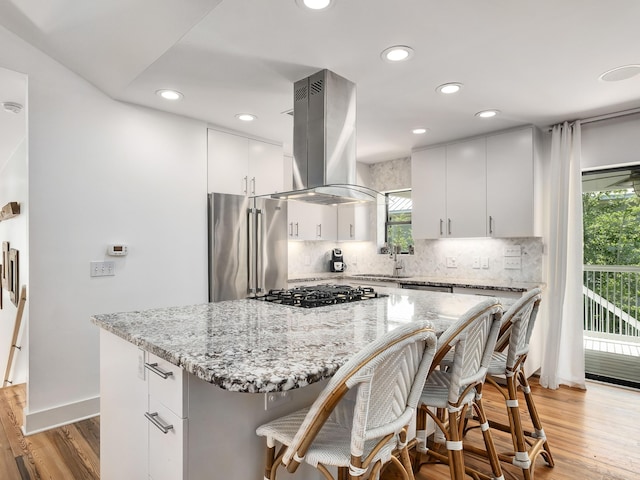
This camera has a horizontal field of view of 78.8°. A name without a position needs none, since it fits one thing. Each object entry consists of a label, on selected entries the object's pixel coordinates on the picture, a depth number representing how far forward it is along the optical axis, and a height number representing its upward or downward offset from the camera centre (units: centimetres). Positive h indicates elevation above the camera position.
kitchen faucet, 482 -27
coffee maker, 523 -30
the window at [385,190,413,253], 503 +23
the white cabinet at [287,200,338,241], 449 +22
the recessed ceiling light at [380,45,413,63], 219 +108
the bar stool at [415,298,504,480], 141 -56
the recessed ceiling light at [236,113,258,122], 331 +107
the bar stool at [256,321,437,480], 98 -50
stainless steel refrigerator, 356 -6
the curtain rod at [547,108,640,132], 323 +105
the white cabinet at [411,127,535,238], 361 +52
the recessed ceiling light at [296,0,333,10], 178 +109
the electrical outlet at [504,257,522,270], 392 -24
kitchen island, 109 -43
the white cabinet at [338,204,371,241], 496 +20
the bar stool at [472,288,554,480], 186 -64
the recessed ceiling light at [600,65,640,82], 245 +107
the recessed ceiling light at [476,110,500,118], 323 +106
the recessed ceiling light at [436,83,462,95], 271 +107
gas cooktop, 215 -34
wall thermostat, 293 -7
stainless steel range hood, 243 +65
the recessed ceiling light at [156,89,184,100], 283 +108
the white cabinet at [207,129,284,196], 364 +75
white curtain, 339 -26
